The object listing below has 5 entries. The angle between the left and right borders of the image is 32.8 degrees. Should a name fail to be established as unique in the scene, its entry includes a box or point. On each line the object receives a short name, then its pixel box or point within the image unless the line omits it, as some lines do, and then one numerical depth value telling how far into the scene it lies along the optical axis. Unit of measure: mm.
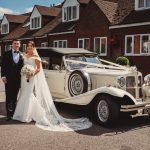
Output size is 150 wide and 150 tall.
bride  6232
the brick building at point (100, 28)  17476
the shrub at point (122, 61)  15812
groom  6568
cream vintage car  6200
